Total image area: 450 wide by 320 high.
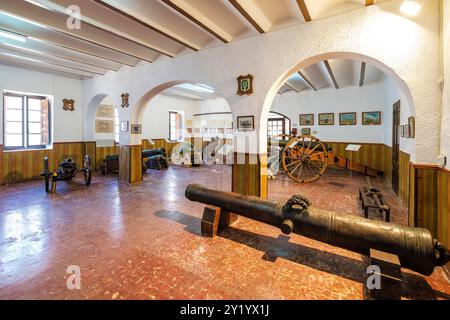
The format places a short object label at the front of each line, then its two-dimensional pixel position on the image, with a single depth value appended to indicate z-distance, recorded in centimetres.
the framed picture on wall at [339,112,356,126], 803
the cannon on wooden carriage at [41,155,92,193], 520
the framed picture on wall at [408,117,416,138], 268
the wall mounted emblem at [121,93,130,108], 583
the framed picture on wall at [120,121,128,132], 592
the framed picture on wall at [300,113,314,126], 887
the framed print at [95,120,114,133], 794
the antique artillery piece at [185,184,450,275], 179
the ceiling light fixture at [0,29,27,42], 392
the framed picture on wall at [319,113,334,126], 846
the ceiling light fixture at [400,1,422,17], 249
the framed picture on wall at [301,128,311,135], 895
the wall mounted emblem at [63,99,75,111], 706
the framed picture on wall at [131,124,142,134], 590
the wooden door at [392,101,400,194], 505
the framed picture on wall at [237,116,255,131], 380
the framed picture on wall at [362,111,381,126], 752
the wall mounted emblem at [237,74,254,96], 377
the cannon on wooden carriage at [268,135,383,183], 564
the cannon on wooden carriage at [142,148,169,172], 816
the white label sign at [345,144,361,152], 573
